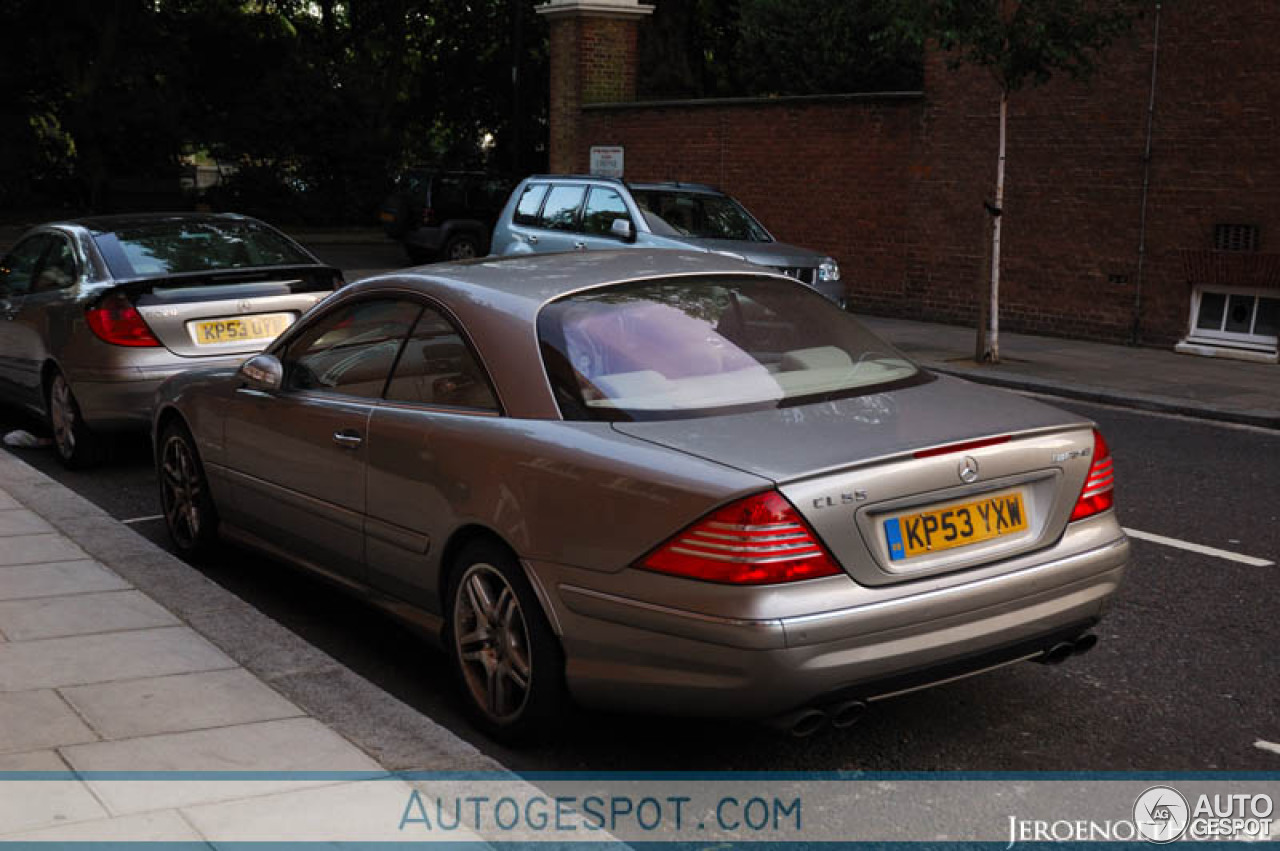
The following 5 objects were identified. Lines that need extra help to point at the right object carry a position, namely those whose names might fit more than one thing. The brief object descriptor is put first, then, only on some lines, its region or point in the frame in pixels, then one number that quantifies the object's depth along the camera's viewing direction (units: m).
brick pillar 23.31
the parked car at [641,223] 15.09
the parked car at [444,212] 26.72
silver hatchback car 8.54
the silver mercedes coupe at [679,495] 3.91
